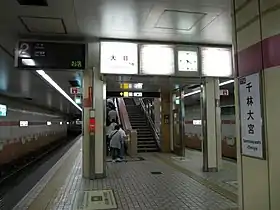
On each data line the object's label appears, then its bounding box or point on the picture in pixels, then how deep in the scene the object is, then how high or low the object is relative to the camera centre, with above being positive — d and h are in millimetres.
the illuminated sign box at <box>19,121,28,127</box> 16491 +195
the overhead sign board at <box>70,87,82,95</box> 10969 +1304
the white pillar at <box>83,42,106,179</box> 7711 +166
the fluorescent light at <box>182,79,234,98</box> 10775 +1513
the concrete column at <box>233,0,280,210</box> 2897 +322
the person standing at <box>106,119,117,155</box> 12320 -83
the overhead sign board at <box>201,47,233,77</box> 7641 +1600
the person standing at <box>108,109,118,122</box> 17956 +670
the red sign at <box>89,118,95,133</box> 7648 +39
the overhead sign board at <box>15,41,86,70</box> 6406 +1518
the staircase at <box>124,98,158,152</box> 15234 -152
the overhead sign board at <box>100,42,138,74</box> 7023 +1582
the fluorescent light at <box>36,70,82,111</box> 9455 +1654
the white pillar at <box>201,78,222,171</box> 8828 +22
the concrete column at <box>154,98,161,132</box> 15266 +728
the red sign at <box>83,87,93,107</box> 7812 +686
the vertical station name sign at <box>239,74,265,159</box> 3109 +94
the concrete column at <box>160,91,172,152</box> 14430 +333
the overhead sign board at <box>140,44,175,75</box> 7139 +1562
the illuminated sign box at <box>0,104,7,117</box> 12650 +707
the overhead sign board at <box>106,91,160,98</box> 13906 +1473
